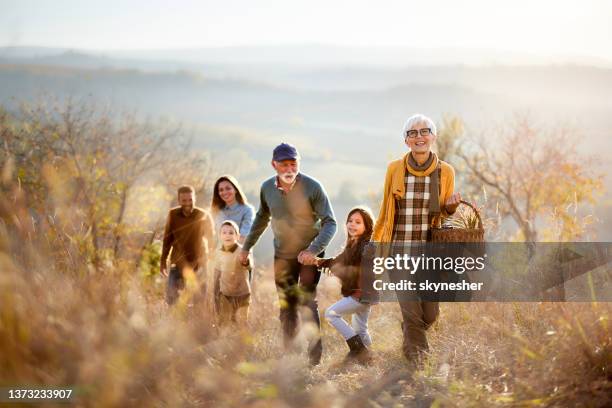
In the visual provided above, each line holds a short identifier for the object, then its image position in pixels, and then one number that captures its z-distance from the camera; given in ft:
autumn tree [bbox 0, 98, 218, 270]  72.02
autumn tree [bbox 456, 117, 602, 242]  111.86
